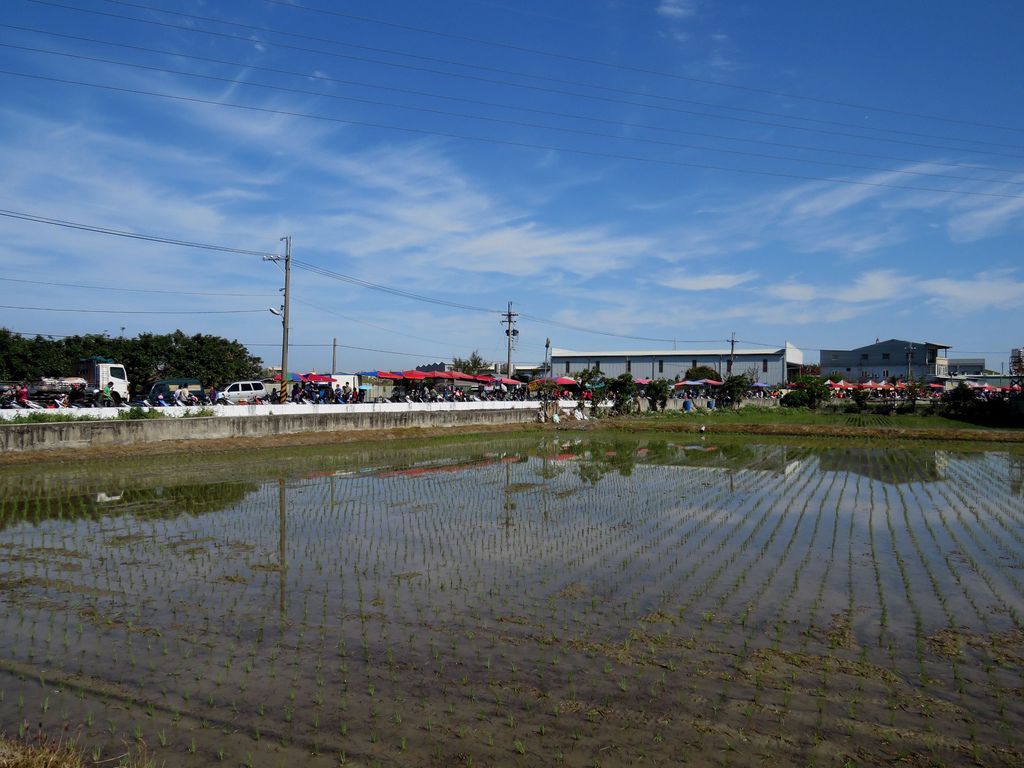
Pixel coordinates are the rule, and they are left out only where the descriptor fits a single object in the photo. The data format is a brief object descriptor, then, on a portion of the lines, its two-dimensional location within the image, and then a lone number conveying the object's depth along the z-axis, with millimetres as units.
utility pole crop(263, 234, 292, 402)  26016
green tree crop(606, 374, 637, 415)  39031
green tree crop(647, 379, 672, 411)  40250
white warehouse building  70562
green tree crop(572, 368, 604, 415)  41562
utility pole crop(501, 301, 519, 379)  51938
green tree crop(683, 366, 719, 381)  61925
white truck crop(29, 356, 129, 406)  23141
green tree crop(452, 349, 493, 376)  64000
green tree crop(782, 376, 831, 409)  42438
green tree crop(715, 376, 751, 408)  44656
